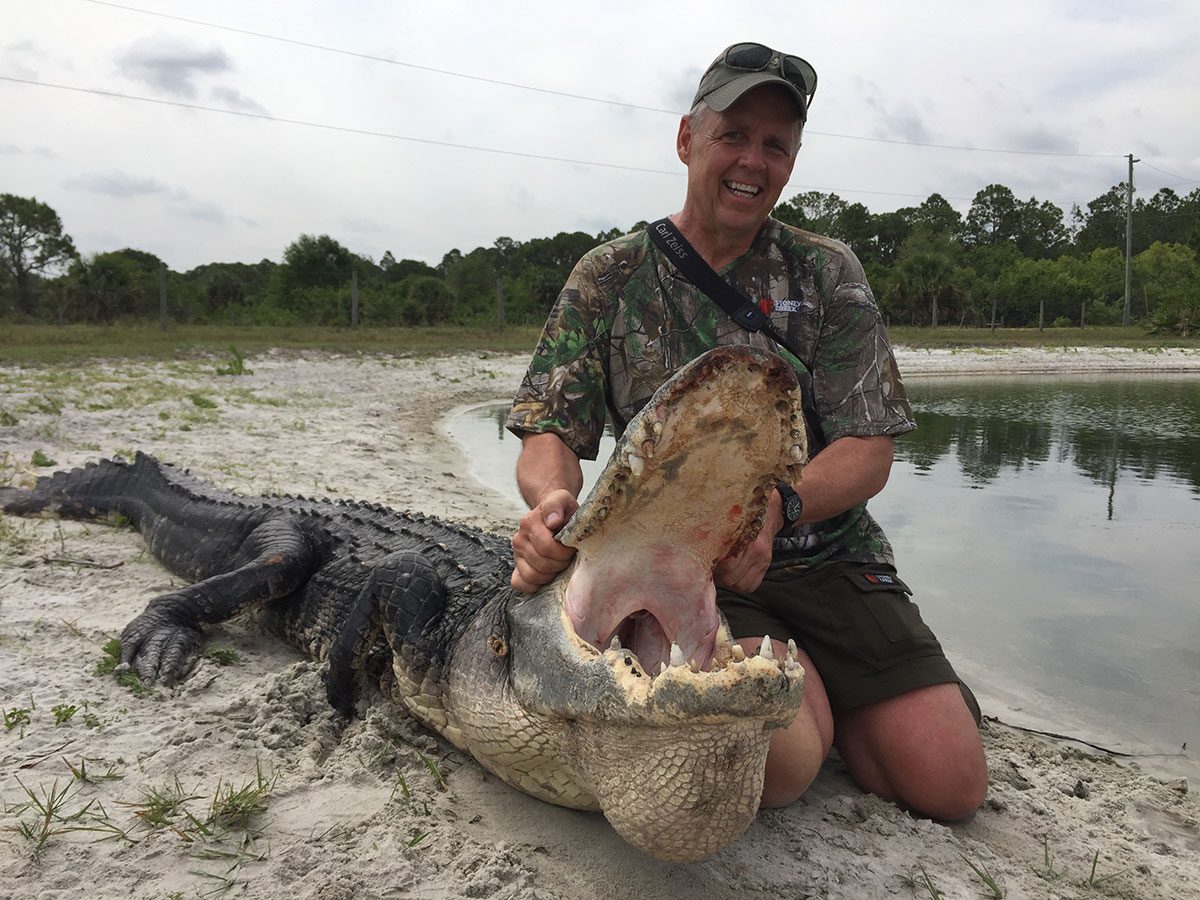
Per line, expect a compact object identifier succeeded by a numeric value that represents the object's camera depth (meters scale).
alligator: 1.35
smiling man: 2.16
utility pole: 33.47
